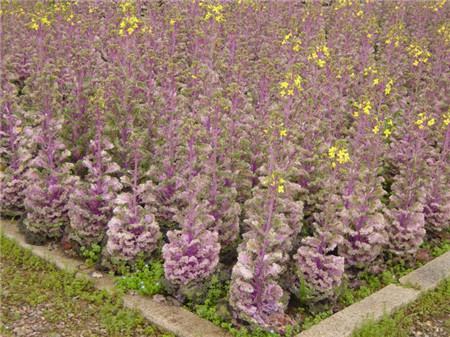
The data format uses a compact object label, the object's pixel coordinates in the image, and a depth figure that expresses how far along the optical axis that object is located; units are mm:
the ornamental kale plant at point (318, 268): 5207
